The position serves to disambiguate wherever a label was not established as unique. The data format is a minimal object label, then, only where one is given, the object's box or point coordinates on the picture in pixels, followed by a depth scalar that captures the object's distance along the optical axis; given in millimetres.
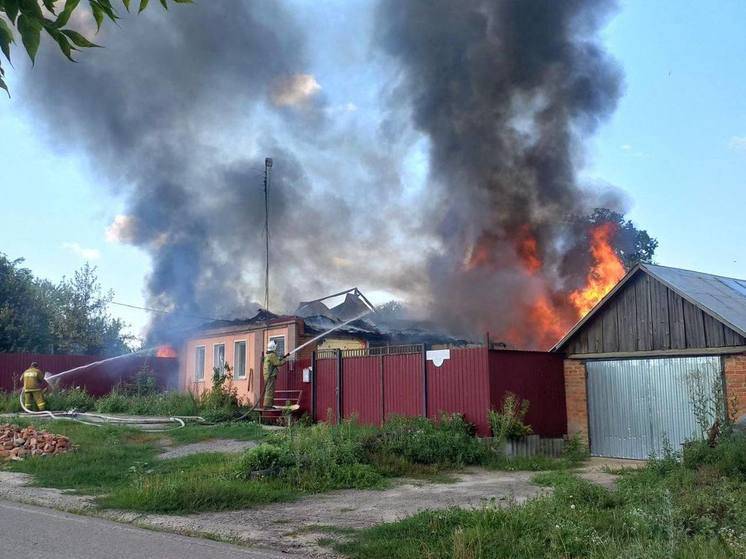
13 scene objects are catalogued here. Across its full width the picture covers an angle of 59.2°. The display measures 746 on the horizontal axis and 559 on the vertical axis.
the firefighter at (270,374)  18609
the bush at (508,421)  12922
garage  12445
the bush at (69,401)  19875
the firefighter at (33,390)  18672
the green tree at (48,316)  30922
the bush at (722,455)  9109
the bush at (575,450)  13852
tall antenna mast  25156
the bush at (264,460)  10070
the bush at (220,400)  18688
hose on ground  16703
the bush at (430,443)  12062
